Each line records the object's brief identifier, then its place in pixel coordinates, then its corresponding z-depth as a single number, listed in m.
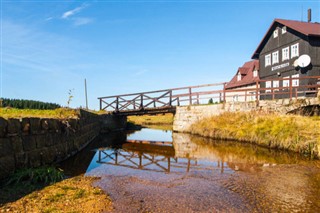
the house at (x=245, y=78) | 31.09
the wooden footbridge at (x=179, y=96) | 20.64
